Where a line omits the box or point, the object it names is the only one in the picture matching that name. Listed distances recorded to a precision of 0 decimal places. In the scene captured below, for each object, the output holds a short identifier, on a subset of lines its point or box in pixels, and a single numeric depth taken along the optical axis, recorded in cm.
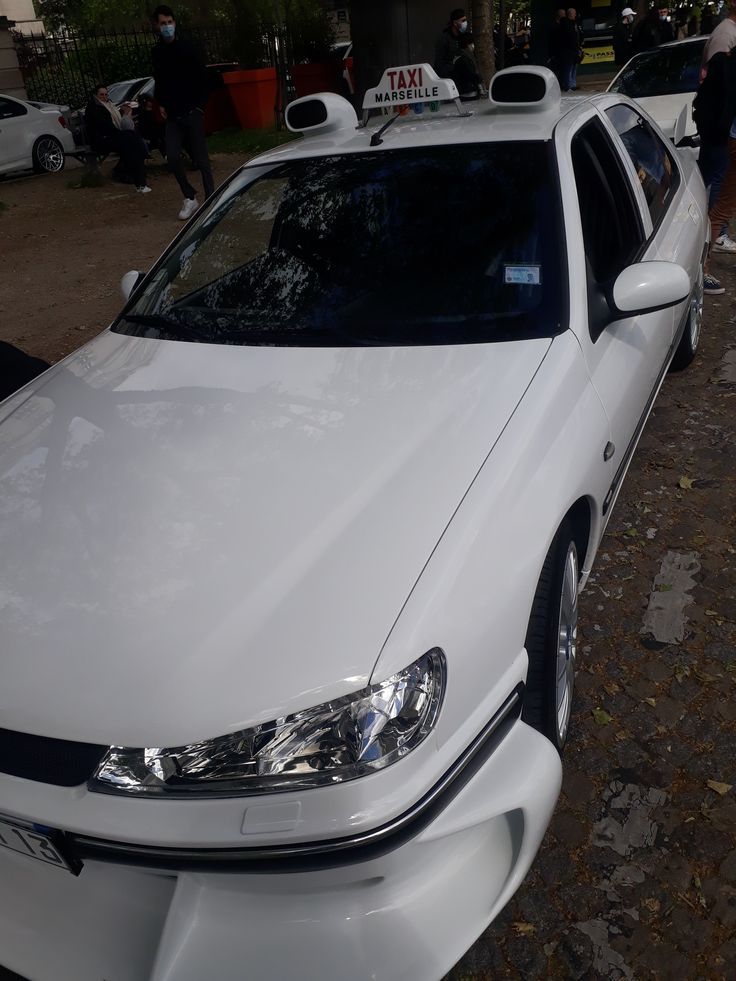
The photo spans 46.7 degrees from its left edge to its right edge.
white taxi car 157
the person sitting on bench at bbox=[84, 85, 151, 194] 1152
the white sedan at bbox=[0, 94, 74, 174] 1366
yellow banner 2014
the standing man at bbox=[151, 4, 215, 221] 848
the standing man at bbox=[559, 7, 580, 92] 1509
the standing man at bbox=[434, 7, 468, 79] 1302
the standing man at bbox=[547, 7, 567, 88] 1521
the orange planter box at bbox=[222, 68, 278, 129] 1559
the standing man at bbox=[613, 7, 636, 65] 1774
